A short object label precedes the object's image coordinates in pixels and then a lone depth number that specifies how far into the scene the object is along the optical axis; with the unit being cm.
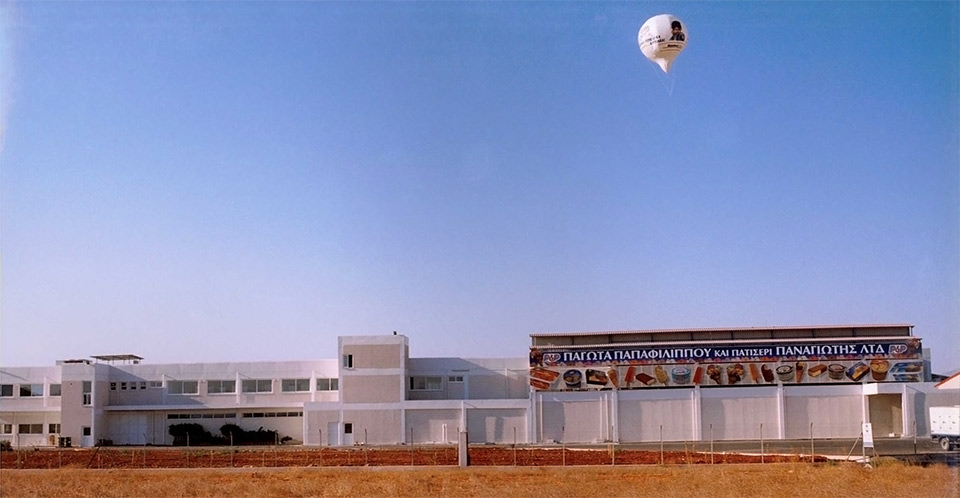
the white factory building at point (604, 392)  6531
